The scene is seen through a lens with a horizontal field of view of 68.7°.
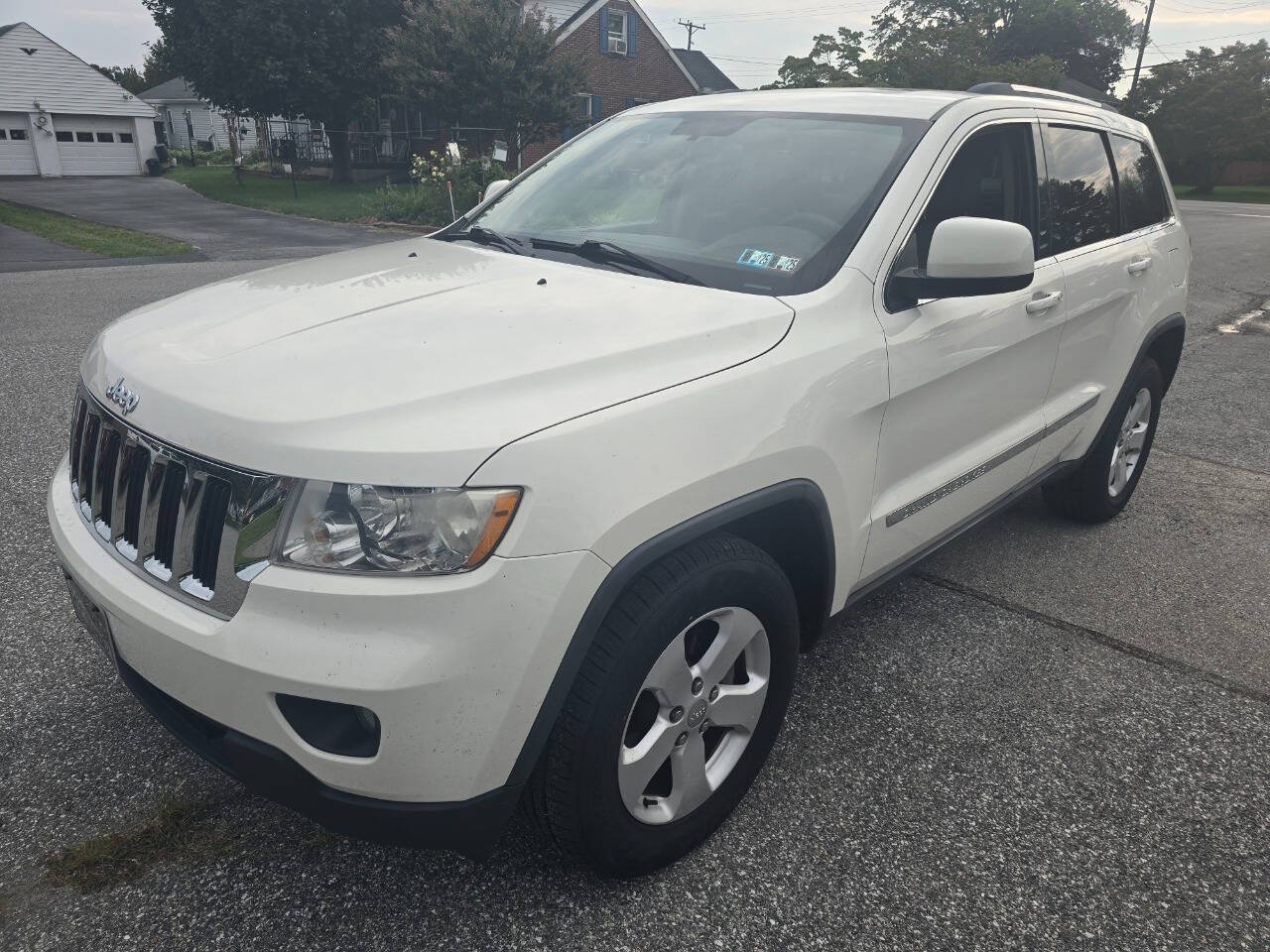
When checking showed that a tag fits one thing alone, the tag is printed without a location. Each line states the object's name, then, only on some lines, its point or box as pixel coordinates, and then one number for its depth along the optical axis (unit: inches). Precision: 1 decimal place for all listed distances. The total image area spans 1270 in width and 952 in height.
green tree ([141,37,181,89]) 2689.5
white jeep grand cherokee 65.4
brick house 1275.8
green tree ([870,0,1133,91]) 2333.3
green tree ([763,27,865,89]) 1593.3
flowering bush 743.1
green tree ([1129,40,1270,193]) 1642.5
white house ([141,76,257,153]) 2177.7
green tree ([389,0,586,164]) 912.3
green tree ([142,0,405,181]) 1083.3
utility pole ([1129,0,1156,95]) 1679.4
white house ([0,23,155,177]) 1525.6
